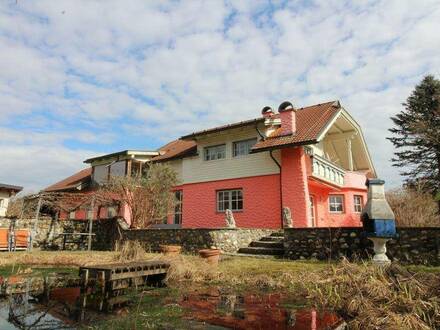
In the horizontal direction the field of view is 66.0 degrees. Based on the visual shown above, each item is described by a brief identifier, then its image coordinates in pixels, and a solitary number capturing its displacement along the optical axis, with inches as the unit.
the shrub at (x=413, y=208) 623.8
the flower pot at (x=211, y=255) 407.2
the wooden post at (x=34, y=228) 619.3
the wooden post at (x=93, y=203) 672.9
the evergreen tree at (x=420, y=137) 1162.0
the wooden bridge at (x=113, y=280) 265.3
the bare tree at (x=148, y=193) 647.1
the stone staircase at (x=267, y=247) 510.3
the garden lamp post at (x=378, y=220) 343.9
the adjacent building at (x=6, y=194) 992.8
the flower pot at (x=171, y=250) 475.3
